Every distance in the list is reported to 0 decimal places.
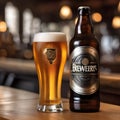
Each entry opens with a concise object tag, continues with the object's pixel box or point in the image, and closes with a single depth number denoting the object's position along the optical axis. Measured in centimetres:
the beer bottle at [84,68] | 100
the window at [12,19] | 932
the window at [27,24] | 917
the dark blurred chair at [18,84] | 244
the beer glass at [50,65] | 103
